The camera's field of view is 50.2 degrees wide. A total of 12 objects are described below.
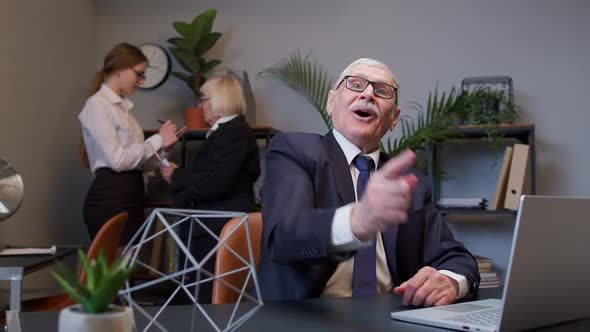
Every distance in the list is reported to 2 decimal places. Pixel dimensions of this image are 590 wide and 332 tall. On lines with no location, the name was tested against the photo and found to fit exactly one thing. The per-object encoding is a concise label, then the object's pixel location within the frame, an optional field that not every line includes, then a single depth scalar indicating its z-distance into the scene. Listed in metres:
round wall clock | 4.54
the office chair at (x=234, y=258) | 1.55
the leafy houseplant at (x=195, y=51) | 4.22
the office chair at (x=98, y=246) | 2.26
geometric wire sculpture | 0.69
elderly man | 1.21
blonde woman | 3.19
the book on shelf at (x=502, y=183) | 3.77
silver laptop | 0.93
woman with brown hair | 3.39
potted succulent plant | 0.58
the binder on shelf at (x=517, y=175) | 3.72
